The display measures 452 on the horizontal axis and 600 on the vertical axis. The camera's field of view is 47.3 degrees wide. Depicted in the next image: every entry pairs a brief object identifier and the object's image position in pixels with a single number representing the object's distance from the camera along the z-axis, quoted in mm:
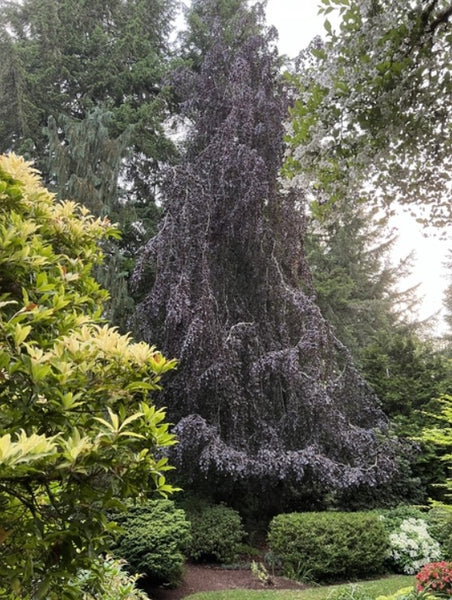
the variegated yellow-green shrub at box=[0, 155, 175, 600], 1192
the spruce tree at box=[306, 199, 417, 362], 12641
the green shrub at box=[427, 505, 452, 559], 5145
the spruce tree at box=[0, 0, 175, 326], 9352
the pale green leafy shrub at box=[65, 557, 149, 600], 1531
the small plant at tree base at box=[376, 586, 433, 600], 3600
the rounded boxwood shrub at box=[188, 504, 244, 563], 6418
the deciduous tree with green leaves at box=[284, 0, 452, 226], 2281
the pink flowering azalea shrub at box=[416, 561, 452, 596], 3799
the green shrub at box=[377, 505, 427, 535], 6840
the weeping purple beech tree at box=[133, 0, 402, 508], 6977
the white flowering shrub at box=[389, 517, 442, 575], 6398
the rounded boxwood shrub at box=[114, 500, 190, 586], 5320
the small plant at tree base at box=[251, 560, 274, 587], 5789
